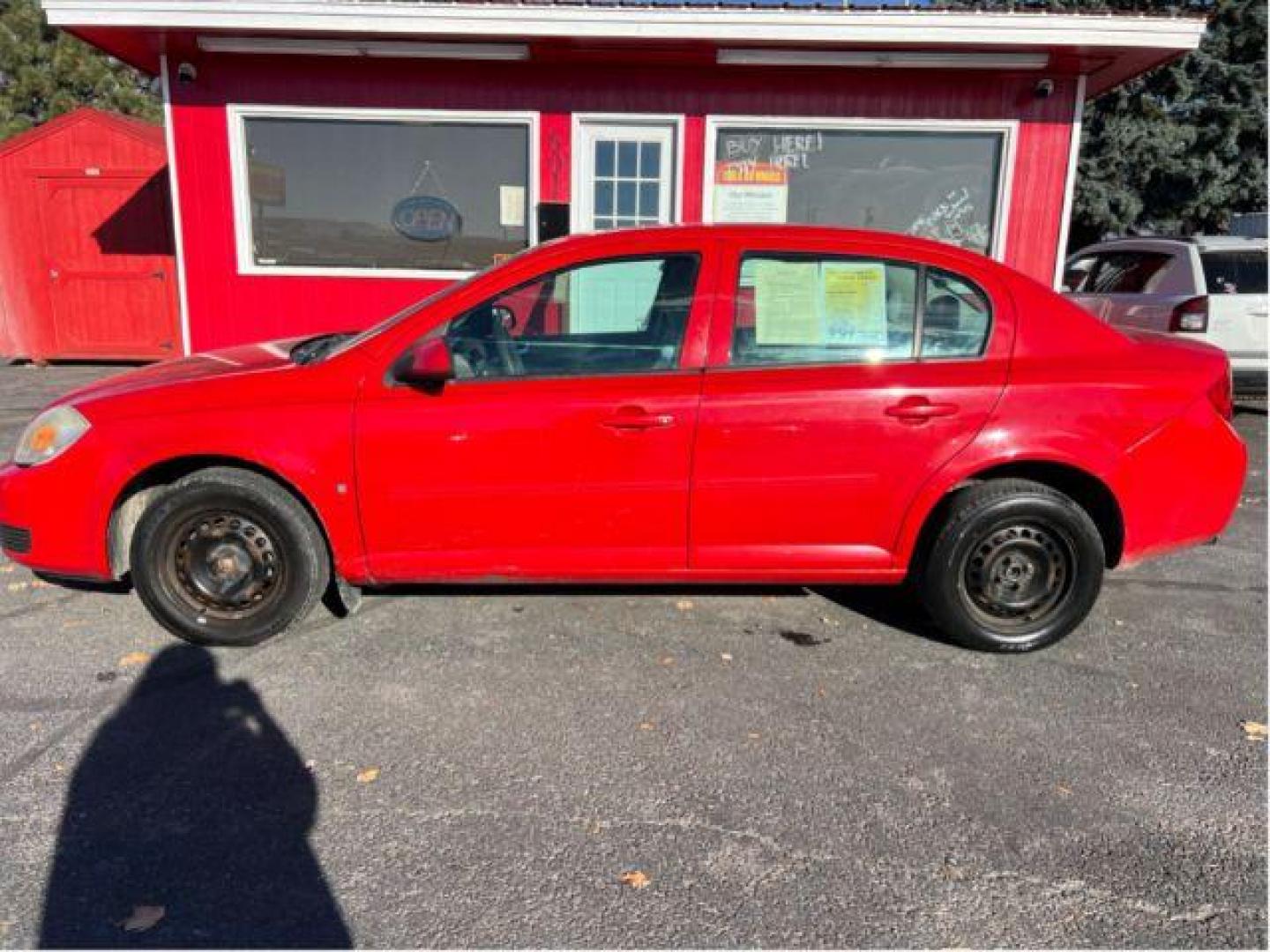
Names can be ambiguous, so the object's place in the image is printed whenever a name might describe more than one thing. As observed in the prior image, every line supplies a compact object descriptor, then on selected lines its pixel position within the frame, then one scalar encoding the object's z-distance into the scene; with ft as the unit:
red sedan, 11.25
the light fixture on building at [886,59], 23.45
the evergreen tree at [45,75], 68.33
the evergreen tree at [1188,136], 64.49
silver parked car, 26.68
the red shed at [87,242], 33.58
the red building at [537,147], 24.16
